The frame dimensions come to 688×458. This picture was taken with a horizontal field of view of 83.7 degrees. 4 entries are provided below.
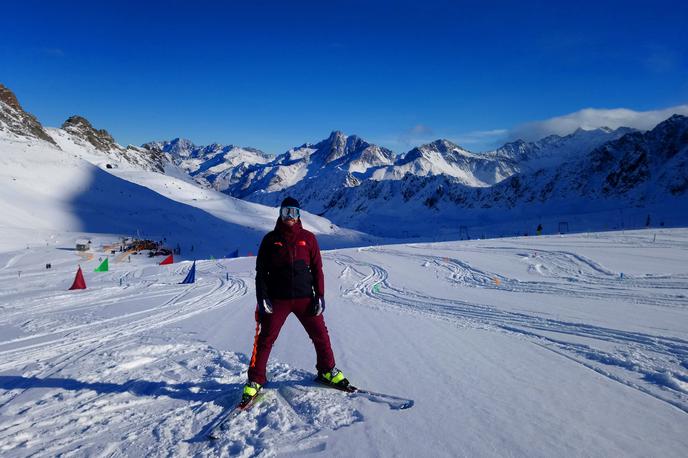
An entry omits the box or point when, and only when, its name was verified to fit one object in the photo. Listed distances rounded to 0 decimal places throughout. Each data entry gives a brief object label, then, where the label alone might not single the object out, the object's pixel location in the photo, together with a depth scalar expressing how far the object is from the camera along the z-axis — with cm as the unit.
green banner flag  2244
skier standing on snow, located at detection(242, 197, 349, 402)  412
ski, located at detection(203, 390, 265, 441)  338
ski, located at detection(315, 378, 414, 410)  386
